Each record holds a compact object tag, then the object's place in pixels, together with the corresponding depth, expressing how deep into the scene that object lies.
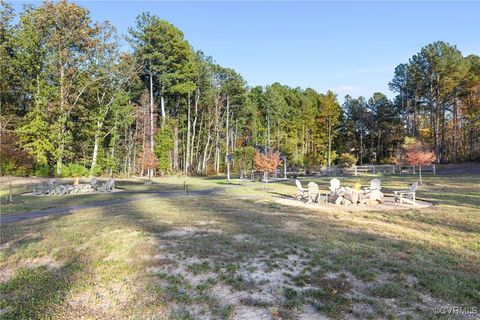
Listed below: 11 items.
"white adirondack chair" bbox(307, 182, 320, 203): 13.33
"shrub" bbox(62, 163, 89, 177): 25.64
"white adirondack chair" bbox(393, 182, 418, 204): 12.63
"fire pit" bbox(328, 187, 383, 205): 12.41
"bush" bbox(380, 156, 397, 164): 43.94
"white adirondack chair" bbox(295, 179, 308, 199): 14.10
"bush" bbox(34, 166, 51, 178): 23.88
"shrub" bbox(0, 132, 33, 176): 22.00
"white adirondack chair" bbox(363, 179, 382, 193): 13.49
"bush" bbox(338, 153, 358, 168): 41.56
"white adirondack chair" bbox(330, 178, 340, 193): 13.62
